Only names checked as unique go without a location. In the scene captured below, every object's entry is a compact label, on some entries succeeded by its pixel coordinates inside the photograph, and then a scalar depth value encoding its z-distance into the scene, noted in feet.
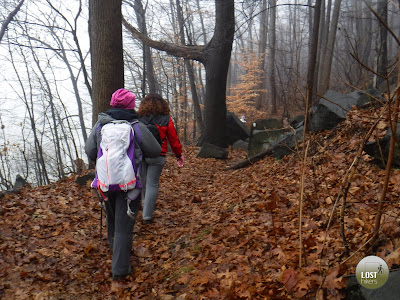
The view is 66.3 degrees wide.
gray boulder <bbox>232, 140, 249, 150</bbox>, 40.24
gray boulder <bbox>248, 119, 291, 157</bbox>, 29.25
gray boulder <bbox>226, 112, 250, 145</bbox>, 42.65
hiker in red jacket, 16.07
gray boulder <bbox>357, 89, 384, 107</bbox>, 22.29
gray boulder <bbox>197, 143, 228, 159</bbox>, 34.83
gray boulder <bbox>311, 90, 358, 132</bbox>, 22.06
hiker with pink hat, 11.63
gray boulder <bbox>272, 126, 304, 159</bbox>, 22.98
